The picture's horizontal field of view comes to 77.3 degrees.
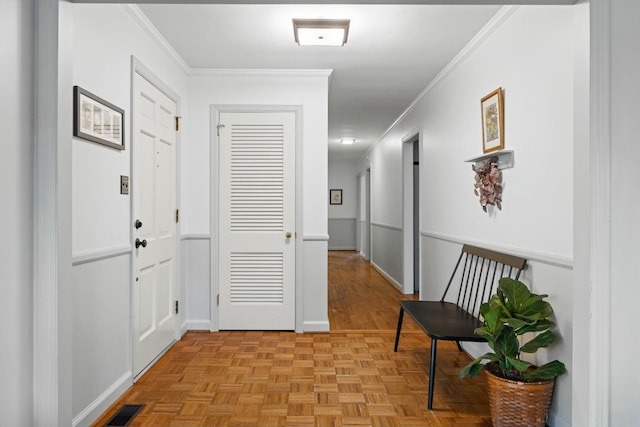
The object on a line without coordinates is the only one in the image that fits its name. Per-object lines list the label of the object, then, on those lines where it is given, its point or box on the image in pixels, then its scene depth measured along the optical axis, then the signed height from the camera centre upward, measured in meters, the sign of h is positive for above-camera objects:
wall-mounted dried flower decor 2.59 +0.21
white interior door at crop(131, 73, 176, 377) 2.59 -0.05
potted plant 1.90 -0.71
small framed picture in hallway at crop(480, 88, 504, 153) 2.54 +0.62
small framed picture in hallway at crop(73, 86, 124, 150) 1.89 +0.50
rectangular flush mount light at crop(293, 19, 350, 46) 2.58 +1.21
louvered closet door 3.64 -0.08
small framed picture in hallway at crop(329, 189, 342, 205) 10.68 +0.47
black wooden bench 2.29 -0.66
